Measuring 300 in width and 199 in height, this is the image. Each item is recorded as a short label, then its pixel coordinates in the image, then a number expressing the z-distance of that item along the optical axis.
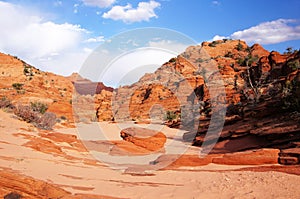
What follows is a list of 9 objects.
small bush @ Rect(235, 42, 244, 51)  67.98
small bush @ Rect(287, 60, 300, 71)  30.30
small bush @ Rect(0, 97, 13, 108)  20.23
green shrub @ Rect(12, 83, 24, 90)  36.64
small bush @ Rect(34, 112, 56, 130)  16.28
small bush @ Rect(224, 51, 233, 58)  61.56
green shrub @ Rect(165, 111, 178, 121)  37.62
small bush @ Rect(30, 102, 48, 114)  24.11
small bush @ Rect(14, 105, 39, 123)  16.39
